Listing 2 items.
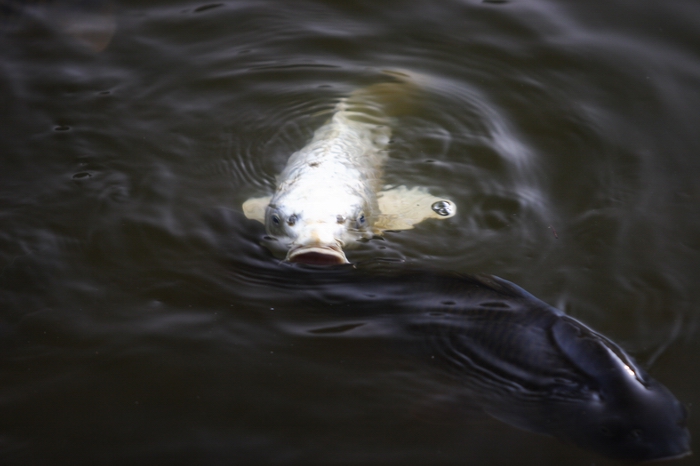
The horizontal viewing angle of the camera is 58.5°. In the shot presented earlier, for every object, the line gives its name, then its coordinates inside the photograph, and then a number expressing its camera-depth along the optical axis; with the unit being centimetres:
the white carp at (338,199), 330
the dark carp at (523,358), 208
